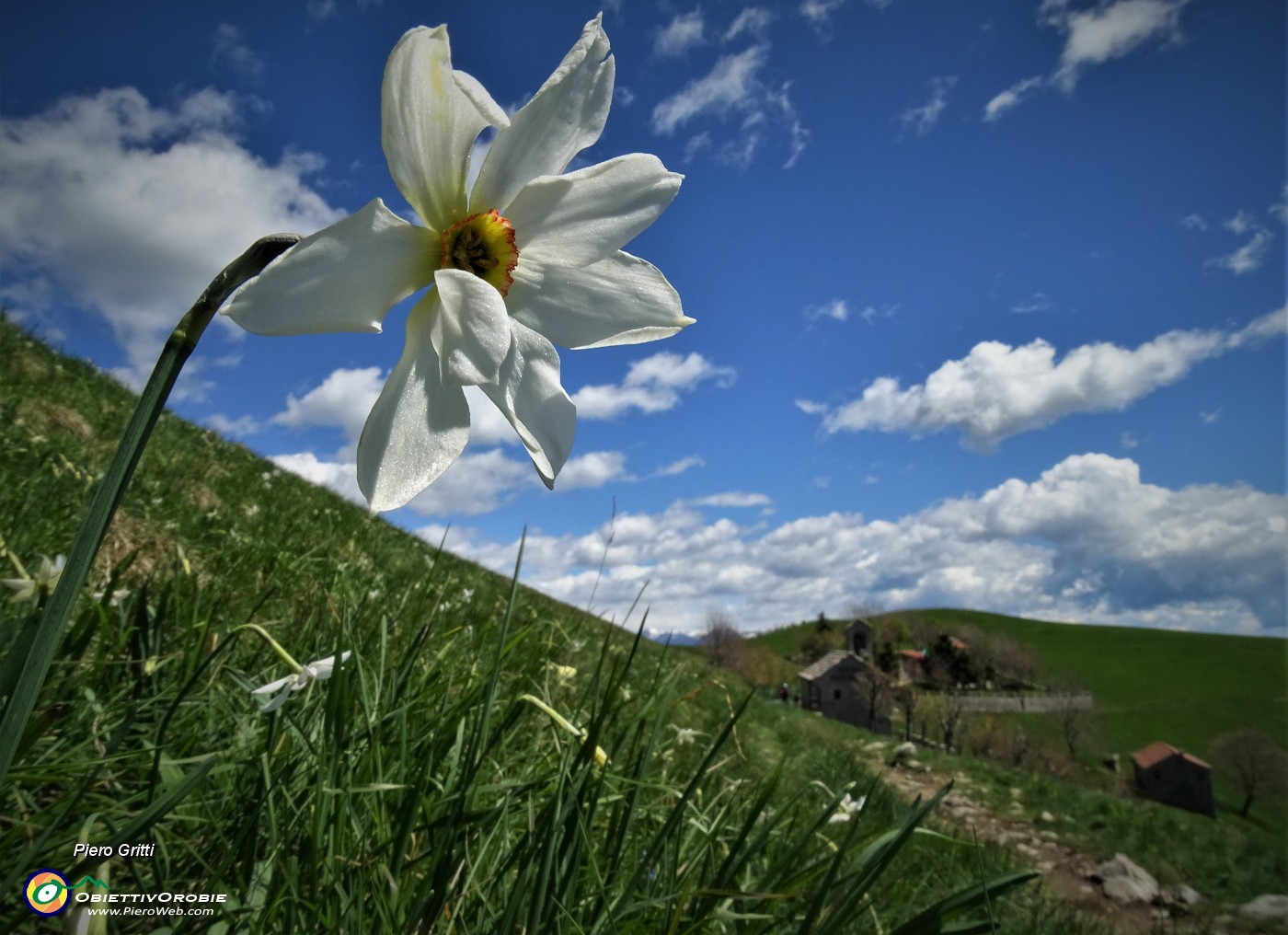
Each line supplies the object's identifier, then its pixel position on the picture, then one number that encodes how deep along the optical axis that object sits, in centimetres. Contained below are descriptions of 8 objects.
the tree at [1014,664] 8662
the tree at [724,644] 5336
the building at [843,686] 6138
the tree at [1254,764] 5306
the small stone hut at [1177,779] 5362
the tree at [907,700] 5705
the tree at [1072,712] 6806
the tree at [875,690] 5900
